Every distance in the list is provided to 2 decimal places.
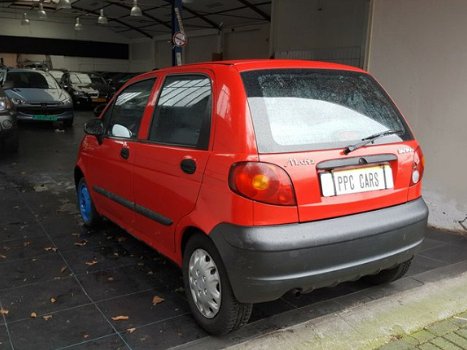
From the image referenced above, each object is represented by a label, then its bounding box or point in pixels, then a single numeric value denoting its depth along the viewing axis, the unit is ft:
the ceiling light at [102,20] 74.18
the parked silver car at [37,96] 39.17
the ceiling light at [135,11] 55.83
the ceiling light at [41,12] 72.49
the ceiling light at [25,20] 87.38
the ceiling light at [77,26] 88.23
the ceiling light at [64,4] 54.31
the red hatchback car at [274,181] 8.01
